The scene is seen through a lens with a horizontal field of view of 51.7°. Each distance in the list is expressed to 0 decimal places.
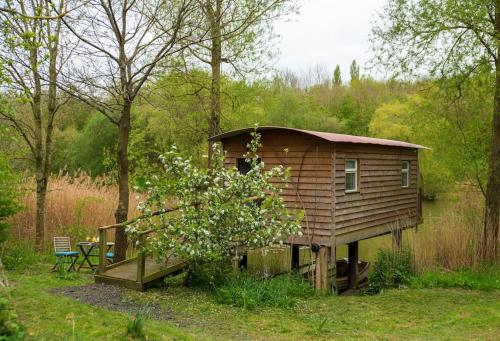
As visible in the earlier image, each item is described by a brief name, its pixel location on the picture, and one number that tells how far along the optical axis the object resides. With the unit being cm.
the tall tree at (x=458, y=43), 1089
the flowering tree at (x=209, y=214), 862
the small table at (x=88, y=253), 1027
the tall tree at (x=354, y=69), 6039
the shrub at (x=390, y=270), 1152
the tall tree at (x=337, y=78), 5392
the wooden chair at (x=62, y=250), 987
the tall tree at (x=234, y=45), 1322
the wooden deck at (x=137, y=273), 888
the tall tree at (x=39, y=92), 1016
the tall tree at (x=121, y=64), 991
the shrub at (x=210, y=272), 912
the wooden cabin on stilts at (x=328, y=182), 1151
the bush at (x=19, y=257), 1011
